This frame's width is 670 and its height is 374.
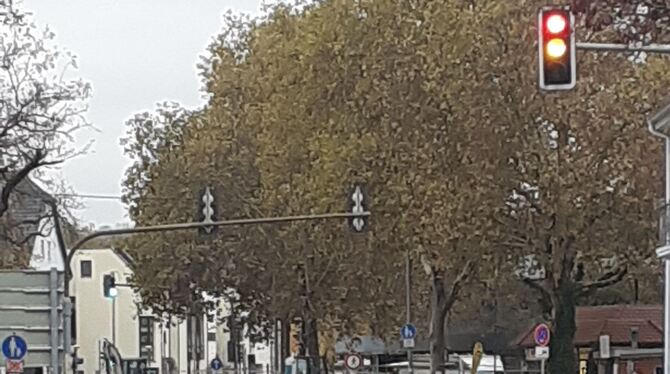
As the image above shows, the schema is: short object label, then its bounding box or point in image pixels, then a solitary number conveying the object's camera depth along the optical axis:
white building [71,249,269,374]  115.50
